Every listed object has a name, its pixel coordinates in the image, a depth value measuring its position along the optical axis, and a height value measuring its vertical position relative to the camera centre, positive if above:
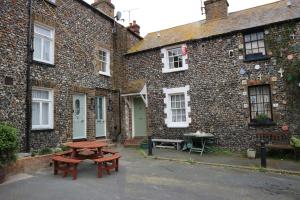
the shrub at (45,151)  9.06 -1.11
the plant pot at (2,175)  6.89 -1.47
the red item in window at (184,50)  13.62 +3.69
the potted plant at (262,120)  11.26 -0.15
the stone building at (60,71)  9.32 +2.24
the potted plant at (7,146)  6.86 -0.69
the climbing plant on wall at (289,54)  10.70 +2.77
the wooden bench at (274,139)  10.30 -0.99
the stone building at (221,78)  11.20 +2.04
